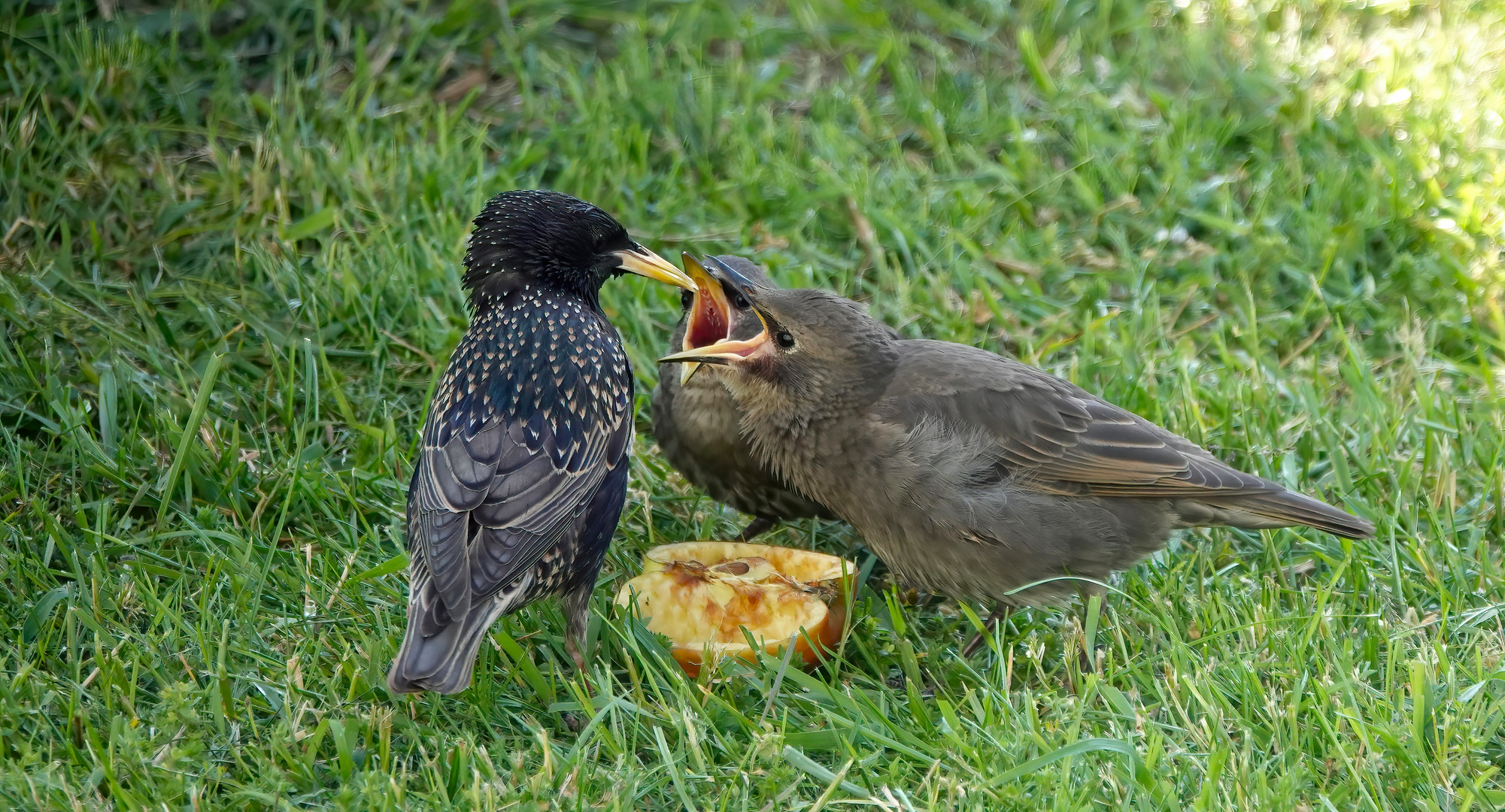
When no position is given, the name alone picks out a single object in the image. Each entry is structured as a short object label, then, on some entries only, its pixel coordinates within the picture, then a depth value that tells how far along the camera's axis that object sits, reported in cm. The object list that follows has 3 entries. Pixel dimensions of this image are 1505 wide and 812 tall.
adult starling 759
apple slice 835
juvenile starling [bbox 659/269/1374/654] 869
